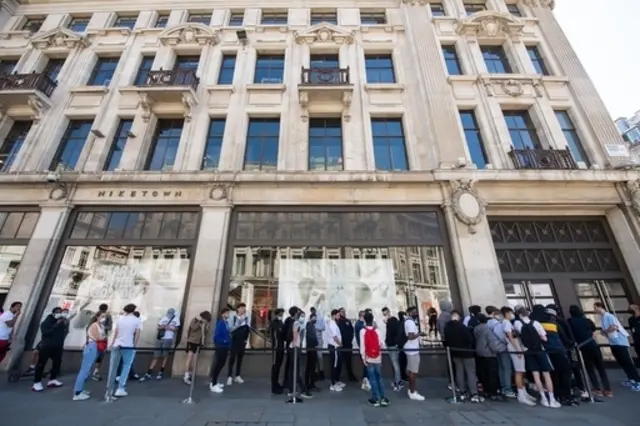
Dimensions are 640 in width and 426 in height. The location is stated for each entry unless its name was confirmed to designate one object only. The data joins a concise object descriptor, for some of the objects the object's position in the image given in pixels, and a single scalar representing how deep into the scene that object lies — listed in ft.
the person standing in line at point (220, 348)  22.77
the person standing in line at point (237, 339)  23.98
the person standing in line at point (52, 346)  23.06
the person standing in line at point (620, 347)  22.90
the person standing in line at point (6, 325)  23.54
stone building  32.19
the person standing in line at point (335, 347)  24.24
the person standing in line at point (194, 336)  25.25
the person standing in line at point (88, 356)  20.36
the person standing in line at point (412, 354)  20.80
